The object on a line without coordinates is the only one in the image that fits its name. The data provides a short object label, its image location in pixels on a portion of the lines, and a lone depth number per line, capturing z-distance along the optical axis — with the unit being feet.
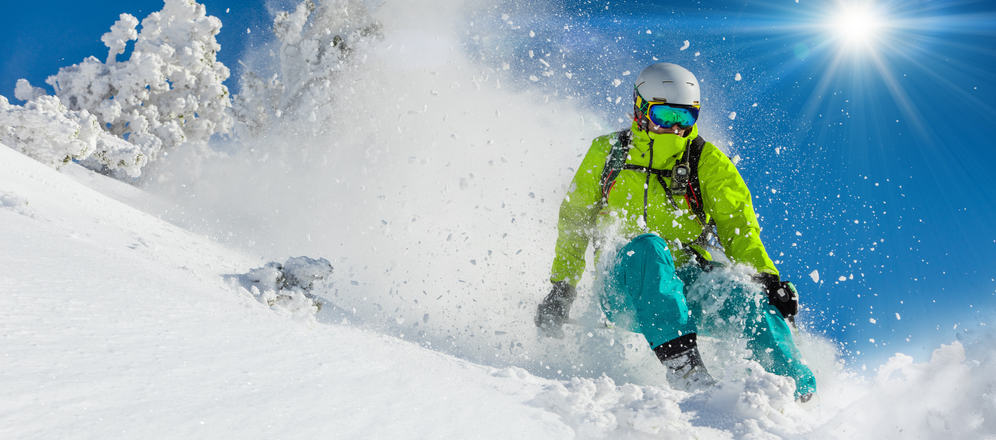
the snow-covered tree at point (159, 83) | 73.20
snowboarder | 11.09
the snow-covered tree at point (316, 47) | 77.46
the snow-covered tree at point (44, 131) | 49.96
